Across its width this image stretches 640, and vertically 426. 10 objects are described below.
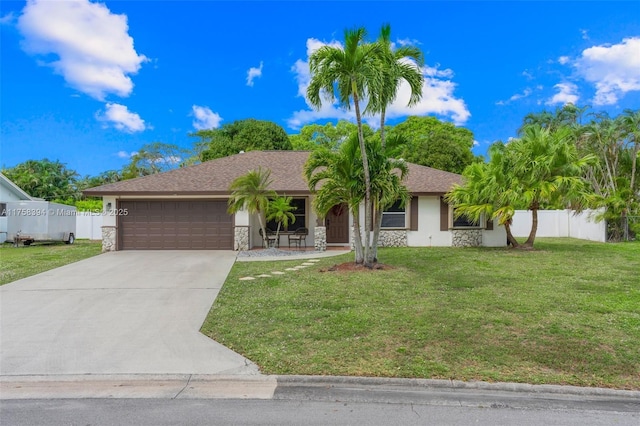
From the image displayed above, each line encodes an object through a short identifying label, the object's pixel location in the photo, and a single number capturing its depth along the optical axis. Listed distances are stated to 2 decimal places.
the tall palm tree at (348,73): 8.91
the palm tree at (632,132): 21.36
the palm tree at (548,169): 13.31
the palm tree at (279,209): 14.30
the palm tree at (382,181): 9.79
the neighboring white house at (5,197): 20.42
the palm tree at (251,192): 14.12
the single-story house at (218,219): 15.58
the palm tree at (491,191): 13.73
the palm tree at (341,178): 10.17
